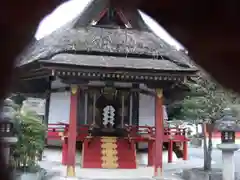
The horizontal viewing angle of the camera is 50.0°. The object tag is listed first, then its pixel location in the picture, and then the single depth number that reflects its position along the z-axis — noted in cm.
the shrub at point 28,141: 587
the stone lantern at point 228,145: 614
